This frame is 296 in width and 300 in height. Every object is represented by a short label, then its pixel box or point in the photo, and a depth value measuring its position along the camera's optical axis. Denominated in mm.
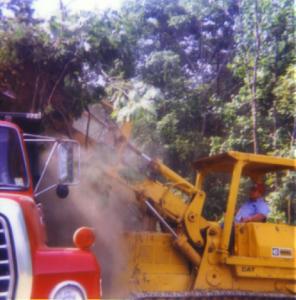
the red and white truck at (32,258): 3432
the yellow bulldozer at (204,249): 6965
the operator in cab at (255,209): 7418
